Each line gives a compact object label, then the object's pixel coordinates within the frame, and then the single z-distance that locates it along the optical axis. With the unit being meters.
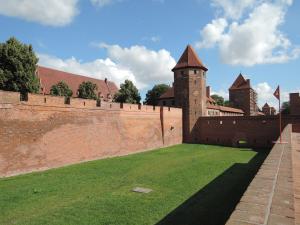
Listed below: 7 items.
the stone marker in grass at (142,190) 8.53
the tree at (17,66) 17.61
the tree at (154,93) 42.56
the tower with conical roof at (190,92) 24.72
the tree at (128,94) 29.09
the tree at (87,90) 26.36
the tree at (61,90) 24.19
